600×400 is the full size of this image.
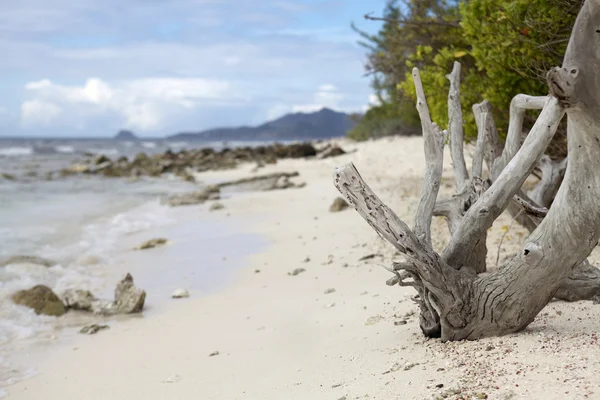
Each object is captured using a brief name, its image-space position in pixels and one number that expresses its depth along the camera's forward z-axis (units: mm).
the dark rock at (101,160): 39000
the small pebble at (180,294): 8391
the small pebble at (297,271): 8898
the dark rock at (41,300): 7895
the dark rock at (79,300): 7984
